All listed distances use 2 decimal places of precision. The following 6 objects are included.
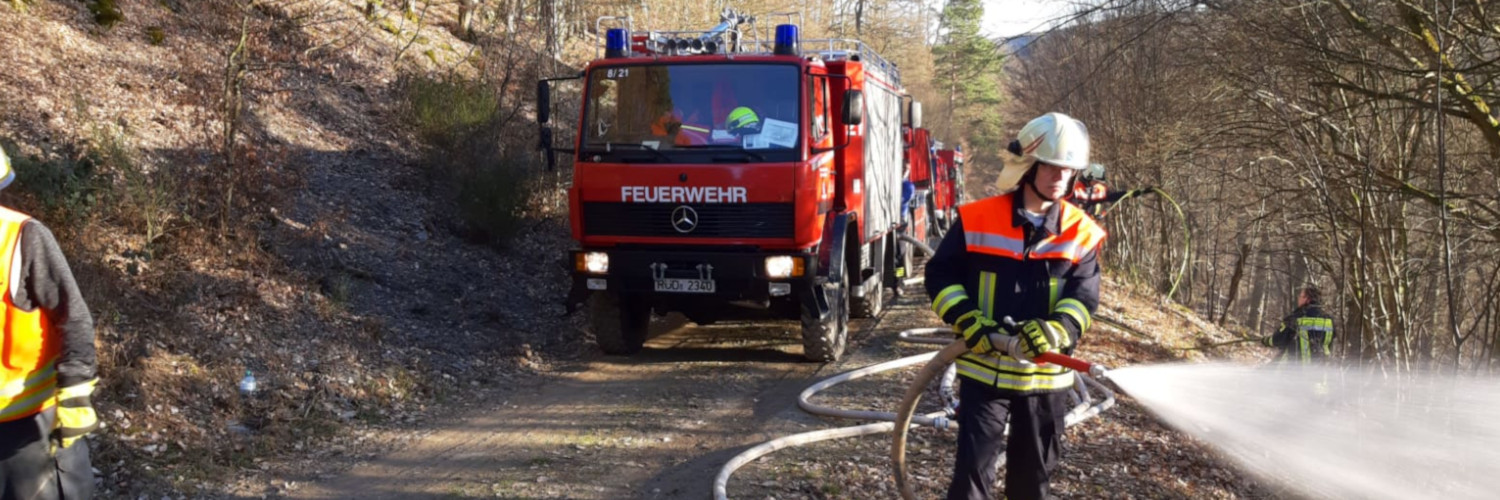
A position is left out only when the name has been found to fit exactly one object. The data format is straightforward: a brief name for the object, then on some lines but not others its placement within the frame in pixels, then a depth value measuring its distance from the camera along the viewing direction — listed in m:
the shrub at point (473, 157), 12.35
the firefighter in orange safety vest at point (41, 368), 3.33
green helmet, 8.37
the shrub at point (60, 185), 7.52
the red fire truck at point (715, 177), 8.27
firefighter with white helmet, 3.94
